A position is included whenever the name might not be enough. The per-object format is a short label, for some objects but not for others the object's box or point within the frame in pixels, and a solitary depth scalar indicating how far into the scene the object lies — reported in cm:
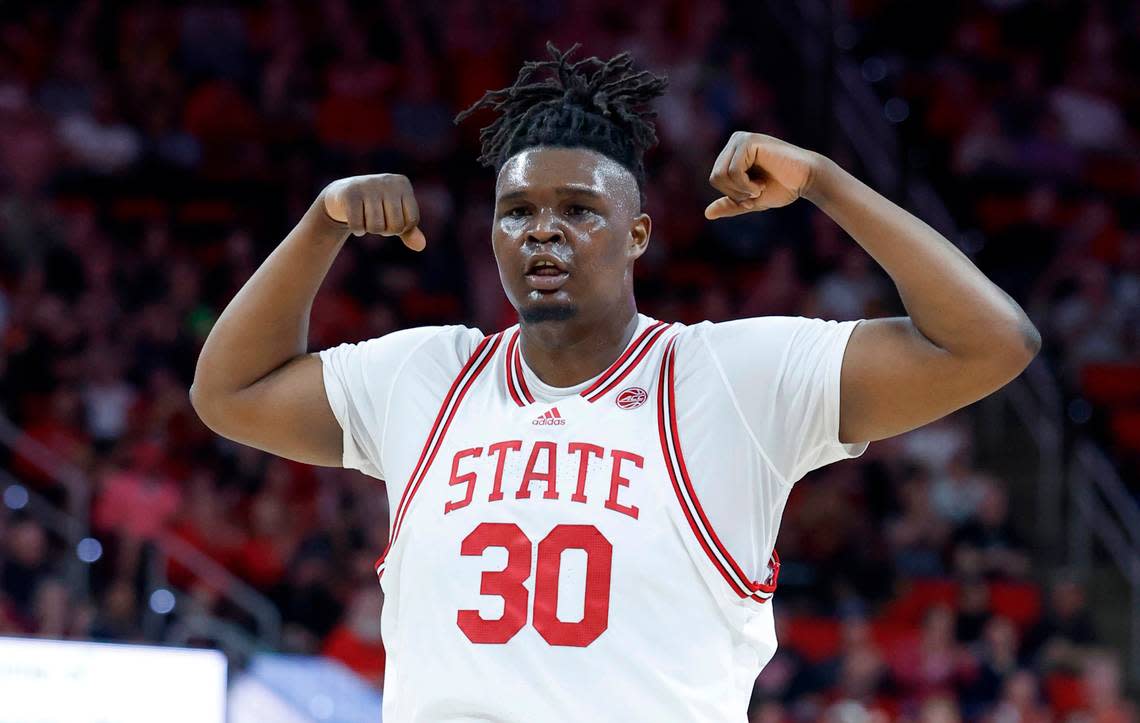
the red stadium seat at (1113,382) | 2042
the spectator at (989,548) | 1767
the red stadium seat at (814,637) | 1658
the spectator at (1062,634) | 1659
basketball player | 535
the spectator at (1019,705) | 1573
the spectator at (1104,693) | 1592
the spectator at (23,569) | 1480
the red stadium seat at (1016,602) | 1737
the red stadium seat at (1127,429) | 1975
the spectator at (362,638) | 1502
